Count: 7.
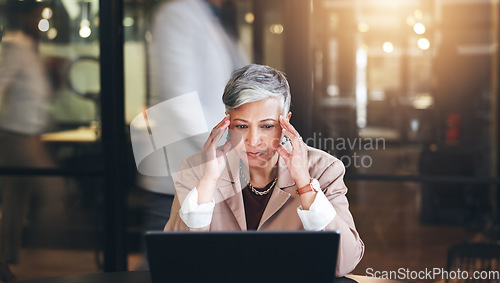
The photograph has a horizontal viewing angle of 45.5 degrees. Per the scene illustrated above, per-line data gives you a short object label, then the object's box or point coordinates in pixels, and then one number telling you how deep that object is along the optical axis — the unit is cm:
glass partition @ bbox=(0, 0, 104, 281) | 327
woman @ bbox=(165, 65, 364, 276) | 173
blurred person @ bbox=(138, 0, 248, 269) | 232
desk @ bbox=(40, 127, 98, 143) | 338
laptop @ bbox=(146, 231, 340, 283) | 117
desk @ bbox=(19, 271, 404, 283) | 161
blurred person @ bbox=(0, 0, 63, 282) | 329
